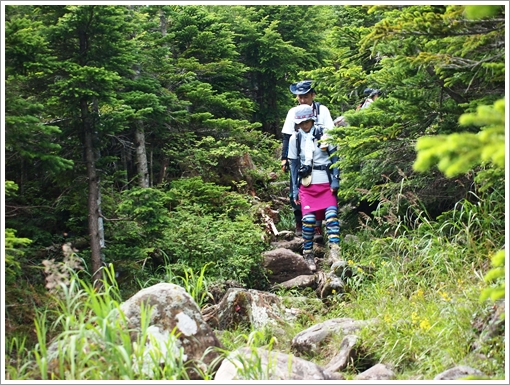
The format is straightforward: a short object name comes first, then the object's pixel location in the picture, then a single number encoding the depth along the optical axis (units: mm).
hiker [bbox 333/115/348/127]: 13120
